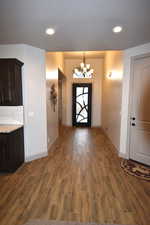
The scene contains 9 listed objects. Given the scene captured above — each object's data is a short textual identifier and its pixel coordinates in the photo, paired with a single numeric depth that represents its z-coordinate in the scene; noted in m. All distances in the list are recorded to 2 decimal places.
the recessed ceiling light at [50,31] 2.65
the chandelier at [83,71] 5.77
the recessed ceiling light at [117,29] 2.56
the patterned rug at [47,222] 1.76
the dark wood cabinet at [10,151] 2.74
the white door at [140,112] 3.16
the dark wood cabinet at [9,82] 2.90
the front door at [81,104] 7.23
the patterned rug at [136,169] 2.87
